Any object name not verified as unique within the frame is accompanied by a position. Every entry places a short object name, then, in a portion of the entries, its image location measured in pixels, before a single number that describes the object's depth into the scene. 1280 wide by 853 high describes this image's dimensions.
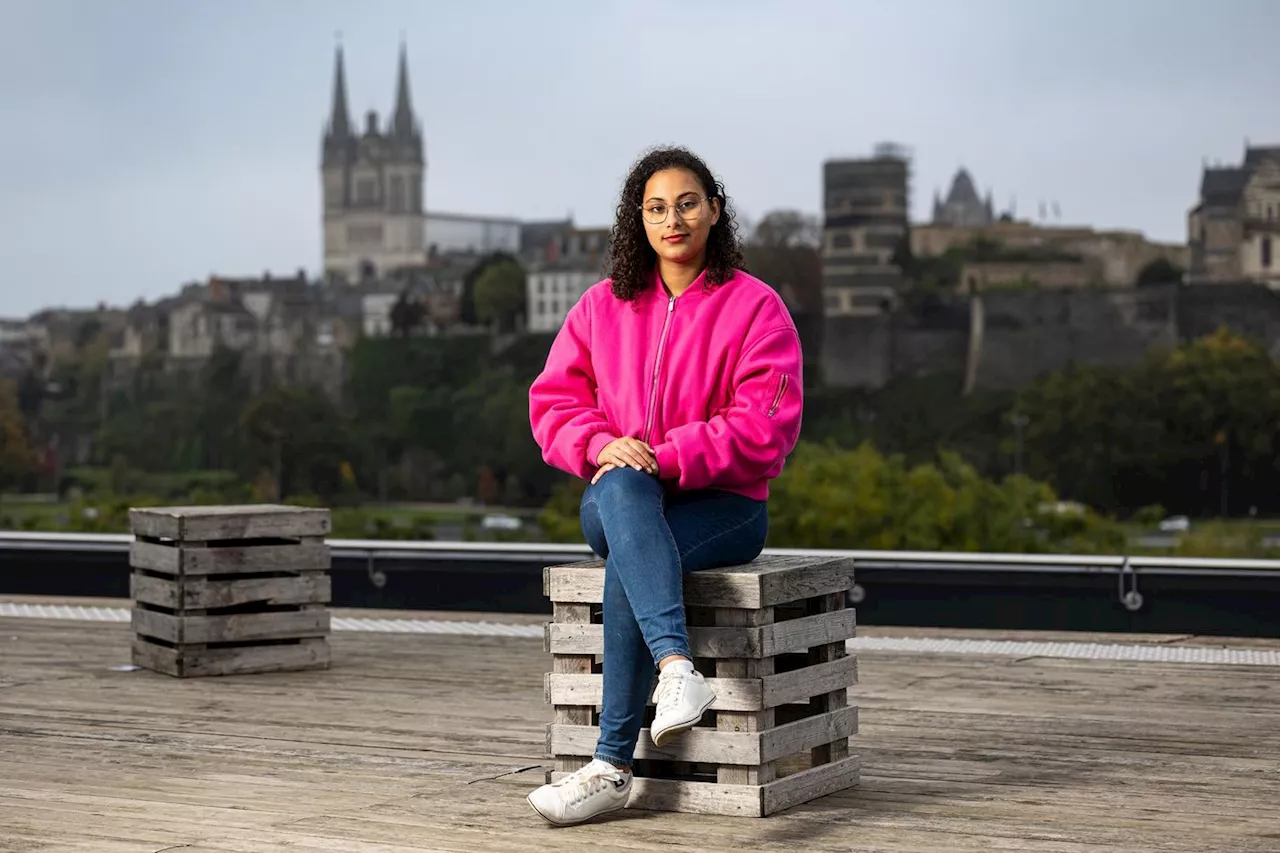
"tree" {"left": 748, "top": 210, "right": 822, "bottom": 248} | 83.19
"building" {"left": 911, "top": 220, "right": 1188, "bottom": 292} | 79.75
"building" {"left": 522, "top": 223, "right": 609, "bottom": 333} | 90.19
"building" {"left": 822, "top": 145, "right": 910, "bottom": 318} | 83.50
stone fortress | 70.31
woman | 3.33
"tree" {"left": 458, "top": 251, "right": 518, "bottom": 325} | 94.06
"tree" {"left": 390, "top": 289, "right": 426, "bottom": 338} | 94.81
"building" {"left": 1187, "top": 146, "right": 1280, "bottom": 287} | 75.19
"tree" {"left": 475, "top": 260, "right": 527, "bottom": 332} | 93.00
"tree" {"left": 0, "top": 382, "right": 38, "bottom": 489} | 67.12
